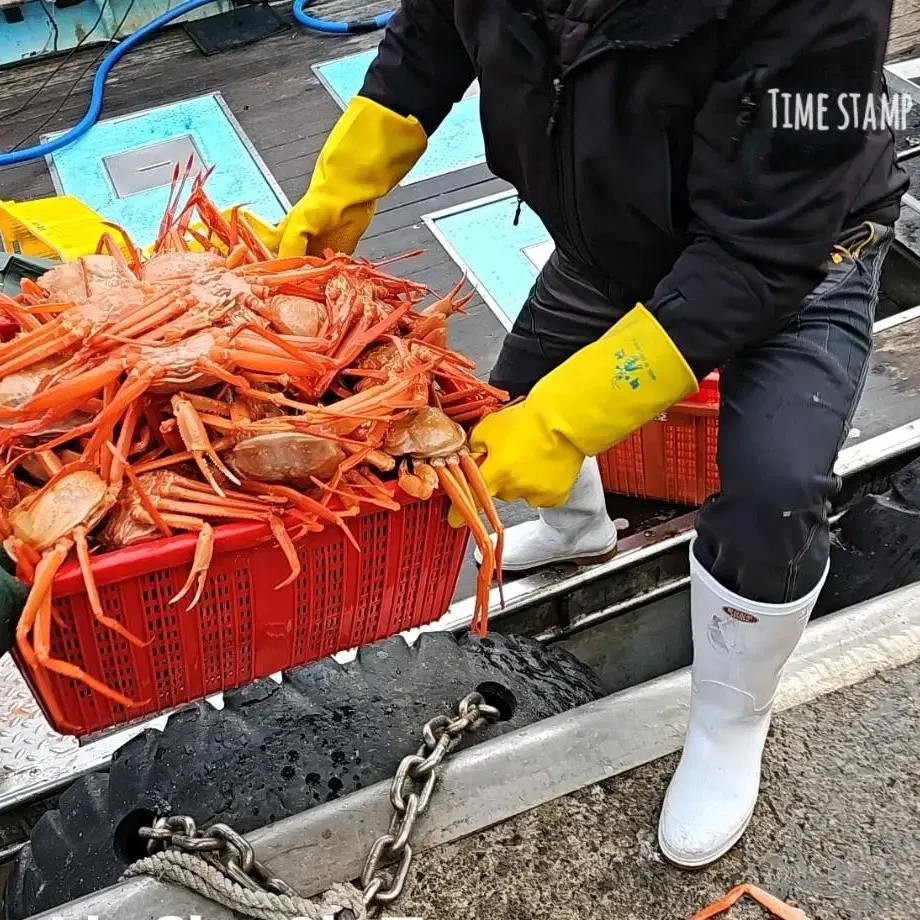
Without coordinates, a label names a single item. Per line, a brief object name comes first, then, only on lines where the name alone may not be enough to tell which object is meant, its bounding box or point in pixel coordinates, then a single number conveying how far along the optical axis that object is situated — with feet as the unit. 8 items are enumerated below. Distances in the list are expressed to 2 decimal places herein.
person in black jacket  4.65
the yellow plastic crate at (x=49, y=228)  9.81
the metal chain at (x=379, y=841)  5.46
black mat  16.53
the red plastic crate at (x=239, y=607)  4.75
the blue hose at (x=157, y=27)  14.89
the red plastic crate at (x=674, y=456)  7.79
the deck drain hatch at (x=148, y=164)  13.34
